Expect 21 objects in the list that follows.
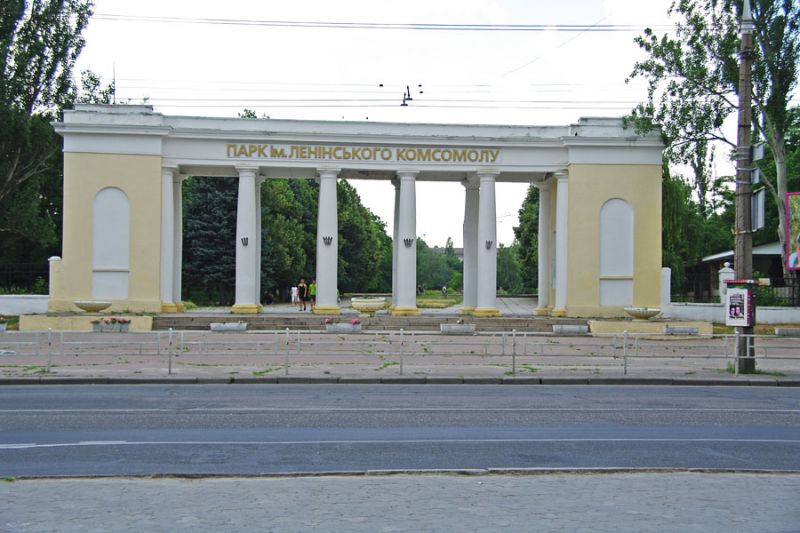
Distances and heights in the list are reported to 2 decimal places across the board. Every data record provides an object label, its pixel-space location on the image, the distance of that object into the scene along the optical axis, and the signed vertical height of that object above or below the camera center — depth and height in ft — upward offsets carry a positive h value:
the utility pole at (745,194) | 67.46 +7.25
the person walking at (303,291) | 141.55 -2.46
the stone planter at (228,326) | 100.63 -6.13
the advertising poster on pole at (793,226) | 124.57 +8.46
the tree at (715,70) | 118.32 +31.11
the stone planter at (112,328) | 103.19 -6.62
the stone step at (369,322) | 111.24 -6.22
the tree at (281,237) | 193.36 +10.10
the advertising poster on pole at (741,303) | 66.54 -1.83
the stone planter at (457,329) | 104.78 -6.54
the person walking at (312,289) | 151.19 -2.25
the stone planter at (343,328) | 105.40 -6.53
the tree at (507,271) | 337.89 +3.34
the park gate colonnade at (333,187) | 119.24 +13.77
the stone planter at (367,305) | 124.67 -4.17
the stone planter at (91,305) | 112.98 -4.06
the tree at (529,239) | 227.20 +11.46
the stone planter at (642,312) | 116.10 -4.66
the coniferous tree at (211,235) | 182.70 +9.44
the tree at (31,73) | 142.00 +36.78
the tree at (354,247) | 262.47 +10.21
